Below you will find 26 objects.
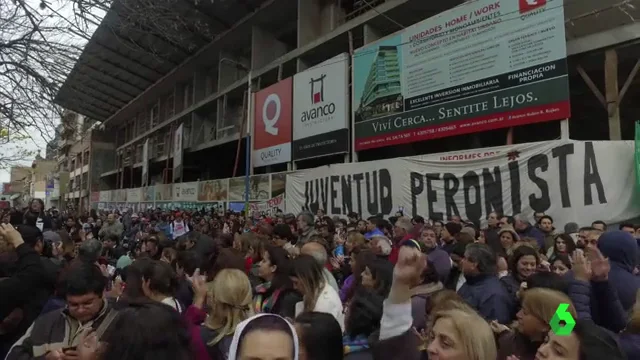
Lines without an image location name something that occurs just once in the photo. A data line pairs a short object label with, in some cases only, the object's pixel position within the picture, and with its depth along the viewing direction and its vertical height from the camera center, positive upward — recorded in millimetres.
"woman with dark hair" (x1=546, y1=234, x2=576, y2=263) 5001 -423
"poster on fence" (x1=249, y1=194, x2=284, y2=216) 16500 +141
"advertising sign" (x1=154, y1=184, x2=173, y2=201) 26094 +1112
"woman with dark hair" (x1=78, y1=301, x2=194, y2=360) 1452 -430
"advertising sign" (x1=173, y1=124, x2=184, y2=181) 25078 +3197
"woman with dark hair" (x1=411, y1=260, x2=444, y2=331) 2729 -554
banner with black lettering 8008 +565
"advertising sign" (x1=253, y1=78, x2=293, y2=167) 17766 +3565
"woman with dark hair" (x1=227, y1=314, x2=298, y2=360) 1613 -480
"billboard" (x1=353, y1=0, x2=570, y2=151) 9203 +3296
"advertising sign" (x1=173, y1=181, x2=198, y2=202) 22948 +1000
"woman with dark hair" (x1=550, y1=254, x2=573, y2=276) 3938 -508
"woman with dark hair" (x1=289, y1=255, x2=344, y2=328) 3059 -573
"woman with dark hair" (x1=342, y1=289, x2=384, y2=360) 2630 -704
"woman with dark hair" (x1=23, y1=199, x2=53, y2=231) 8508 -99
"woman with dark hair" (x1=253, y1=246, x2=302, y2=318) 3367 -633
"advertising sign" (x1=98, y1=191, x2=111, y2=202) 39169 +1298
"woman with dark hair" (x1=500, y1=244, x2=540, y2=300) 3914 -499
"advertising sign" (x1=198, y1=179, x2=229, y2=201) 19922 +938
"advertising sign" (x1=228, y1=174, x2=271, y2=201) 17312 +887
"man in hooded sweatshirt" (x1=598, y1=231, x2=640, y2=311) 3125 -394
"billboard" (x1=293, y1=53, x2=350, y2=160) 14938 +3575
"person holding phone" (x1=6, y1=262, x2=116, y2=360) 2240 -580
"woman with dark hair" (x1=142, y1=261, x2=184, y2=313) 3211 -525
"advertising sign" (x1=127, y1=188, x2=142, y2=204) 31388 +1082
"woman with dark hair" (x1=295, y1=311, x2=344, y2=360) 2033 -593
